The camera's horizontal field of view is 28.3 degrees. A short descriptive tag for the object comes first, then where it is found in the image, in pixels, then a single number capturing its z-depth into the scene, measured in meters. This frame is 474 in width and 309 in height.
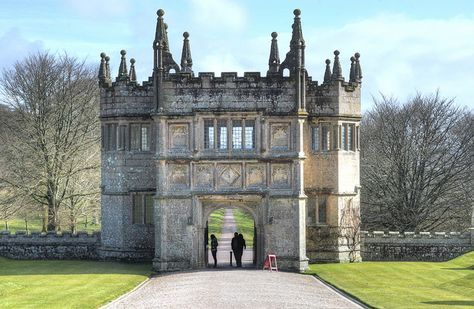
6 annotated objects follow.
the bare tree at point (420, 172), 60.69
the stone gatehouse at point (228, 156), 42.59
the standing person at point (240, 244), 43.50
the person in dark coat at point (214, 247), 43.78
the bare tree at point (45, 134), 59.97
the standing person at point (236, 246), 43.56
